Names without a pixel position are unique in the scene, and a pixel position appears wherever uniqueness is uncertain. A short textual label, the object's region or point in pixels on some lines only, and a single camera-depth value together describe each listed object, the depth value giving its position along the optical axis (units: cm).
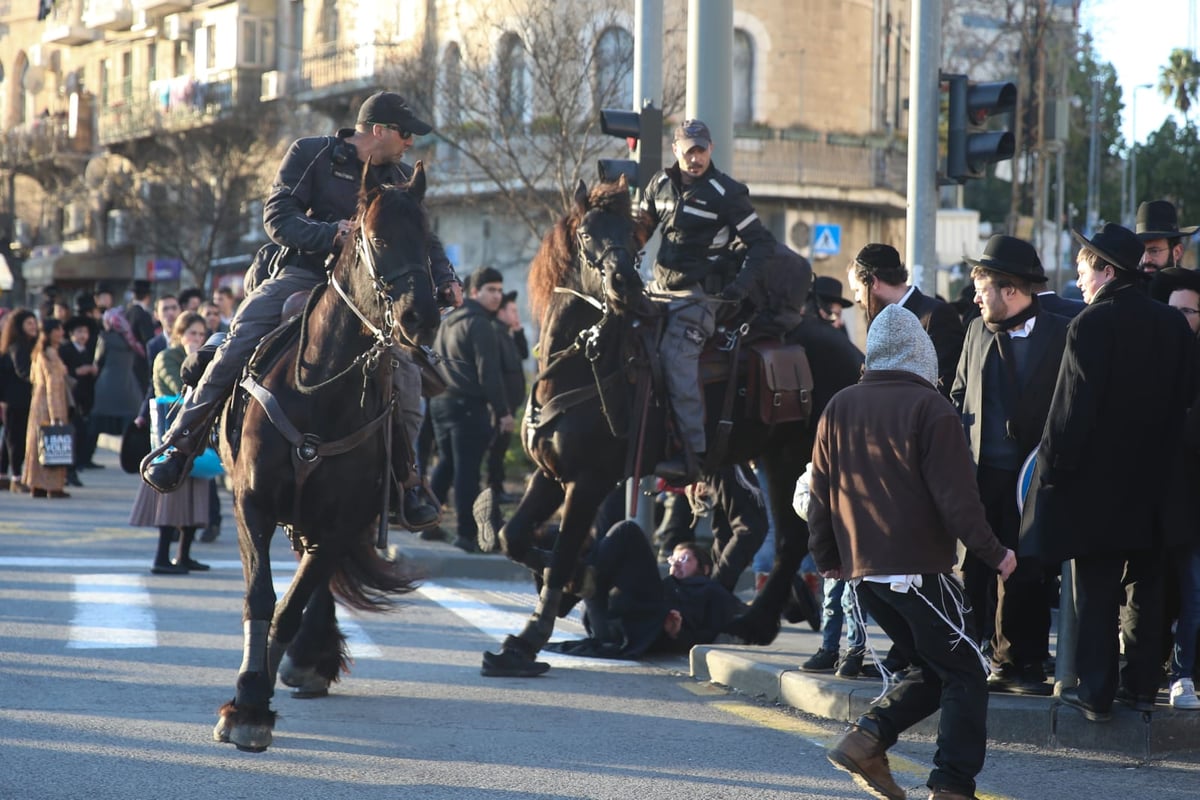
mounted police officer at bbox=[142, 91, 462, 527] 1553
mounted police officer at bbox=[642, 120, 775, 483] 1858
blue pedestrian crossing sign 5387
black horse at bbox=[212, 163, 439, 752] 1412
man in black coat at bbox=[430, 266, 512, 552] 2842
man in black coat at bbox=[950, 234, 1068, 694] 1471
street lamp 11670
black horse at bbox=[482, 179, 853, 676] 1773
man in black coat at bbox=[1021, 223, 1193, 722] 1388
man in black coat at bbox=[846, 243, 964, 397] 1703
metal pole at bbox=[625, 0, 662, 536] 2570
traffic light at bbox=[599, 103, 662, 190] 2453
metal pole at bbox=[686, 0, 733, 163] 2469
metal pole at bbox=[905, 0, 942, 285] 2270
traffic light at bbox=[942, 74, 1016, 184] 2189
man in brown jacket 1191
